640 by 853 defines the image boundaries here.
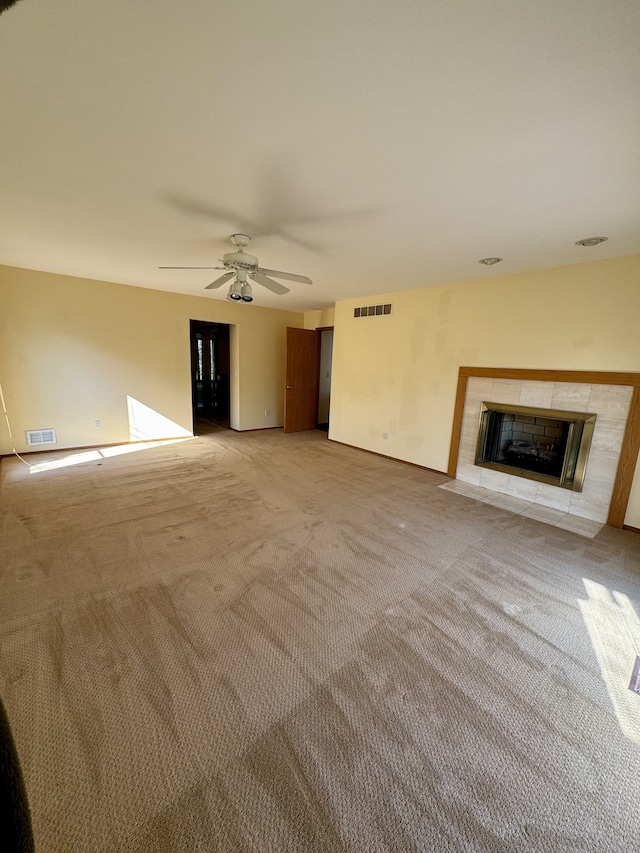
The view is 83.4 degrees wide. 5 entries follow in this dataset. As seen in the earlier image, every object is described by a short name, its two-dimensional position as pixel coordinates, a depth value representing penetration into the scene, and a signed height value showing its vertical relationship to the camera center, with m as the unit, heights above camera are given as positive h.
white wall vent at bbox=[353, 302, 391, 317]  4.98 +0.71
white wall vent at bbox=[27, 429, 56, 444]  4.56 -1.11
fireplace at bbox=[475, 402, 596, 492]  3.37 -0.80
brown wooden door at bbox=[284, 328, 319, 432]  6.32 -0.37
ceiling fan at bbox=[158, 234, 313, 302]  2.85 +0.70
